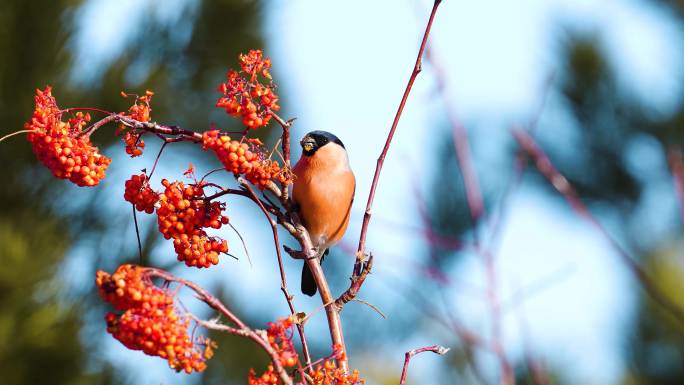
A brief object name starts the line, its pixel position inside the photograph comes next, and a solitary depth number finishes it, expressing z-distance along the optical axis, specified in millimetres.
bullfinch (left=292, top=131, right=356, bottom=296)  8841
